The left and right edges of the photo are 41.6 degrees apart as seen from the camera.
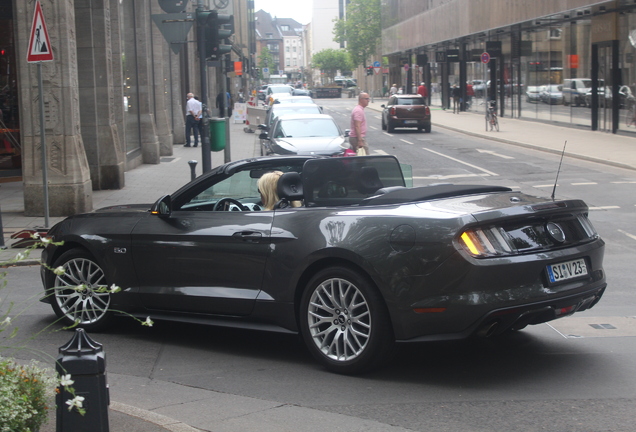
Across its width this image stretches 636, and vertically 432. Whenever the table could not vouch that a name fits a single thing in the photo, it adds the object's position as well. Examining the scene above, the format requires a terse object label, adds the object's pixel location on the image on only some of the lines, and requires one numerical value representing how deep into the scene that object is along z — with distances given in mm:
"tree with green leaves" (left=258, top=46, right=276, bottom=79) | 163950
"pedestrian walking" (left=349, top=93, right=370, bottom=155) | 16708
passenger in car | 6539
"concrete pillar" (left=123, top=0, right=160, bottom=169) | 23781
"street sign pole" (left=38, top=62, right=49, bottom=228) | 12109
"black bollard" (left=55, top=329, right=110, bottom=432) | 3678
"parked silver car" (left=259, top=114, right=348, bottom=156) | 18562
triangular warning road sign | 11641
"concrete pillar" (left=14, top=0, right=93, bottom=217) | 13906
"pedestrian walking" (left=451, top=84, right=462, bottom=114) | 52094
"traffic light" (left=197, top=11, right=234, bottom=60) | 15320
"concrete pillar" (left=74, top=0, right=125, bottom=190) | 17156
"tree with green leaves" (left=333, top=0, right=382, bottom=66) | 100625
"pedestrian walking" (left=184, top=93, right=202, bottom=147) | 28656
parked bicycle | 34000
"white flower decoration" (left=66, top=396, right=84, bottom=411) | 3268
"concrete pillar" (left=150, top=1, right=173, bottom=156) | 26203
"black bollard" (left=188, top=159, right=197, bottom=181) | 14910
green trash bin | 16156
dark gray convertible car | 5109
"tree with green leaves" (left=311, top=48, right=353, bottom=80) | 160125
